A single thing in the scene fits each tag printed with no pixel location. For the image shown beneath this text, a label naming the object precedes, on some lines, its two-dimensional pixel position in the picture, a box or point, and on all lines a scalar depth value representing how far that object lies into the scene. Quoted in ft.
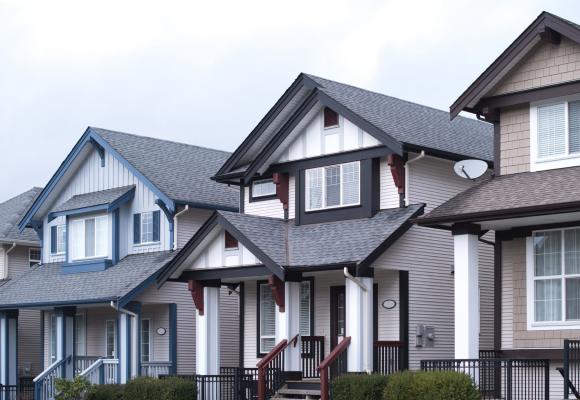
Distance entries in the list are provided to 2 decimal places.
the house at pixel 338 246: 85.76
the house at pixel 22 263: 134.41
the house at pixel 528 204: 72.08
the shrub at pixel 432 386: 68.39
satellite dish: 81.15
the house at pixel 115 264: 109.40
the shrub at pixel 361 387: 76.02
